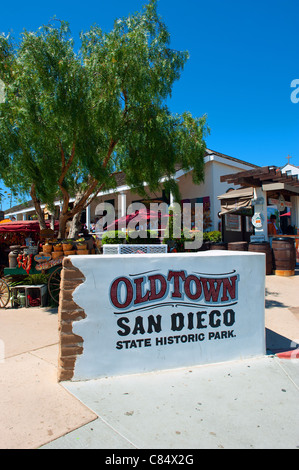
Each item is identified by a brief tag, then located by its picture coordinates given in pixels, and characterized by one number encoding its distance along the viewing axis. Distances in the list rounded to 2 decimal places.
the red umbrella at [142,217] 12.05
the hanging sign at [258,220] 11.20
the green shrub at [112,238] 11.25
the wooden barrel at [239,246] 11.23
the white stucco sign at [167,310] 3.71
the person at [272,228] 13.37
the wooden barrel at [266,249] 10.45
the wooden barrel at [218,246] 11.88
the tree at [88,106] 6.74
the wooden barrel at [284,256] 10.36
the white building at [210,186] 15.42
